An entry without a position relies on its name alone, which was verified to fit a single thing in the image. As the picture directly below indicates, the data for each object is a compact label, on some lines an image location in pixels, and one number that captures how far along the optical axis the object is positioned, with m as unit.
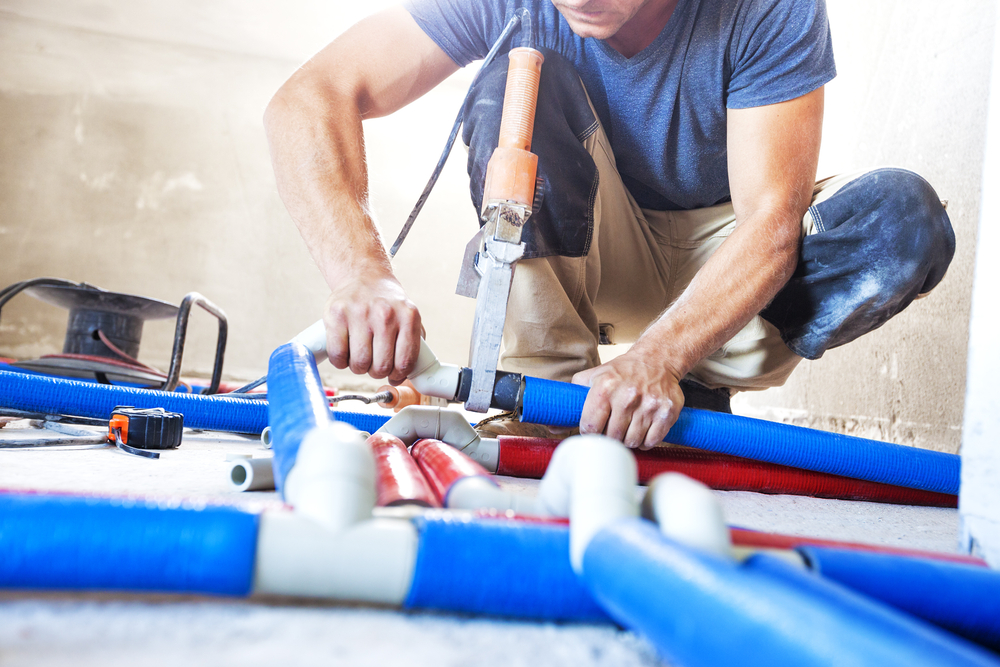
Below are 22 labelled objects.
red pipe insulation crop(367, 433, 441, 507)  0.62
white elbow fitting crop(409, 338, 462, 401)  1.03
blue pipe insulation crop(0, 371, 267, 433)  1.23
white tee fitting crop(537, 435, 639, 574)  0.44
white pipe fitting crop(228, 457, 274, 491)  0.77
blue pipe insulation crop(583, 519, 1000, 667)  0.27
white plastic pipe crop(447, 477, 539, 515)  0.59
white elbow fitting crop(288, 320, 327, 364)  1.00
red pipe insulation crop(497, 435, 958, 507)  1.10
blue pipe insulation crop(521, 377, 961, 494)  1.04
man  1.11
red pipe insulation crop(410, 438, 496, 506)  0.71
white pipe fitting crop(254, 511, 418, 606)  0.41
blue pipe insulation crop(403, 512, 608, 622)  0.43
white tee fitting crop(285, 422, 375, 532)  0.42
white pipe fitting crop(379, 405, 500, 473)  1.08
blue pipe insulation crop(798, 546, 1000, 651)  0.41
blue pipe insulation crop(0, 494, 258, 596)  0.38
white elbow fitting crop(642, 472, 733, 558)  0.40
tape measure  1.05
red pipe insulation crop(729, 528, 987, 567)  0.51
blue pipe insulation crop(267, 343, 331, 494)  0.62
